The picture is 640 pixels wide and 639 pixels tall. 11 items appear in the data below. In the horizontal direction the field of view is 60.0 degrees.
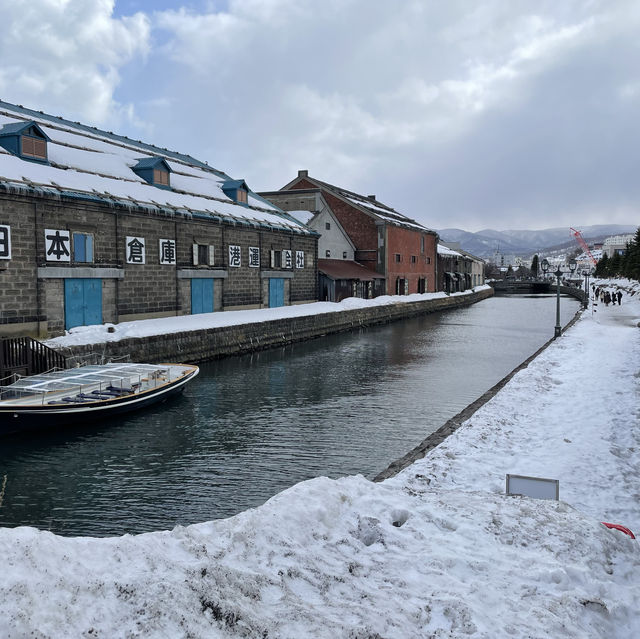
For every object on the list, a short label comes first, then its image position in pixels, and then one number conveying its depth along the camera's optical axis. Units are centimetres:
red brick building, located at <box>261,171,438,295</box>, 5322
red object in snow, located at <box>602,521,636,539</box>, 665
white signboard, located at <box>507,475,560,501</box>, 744
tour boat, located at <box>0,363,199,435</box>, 1386
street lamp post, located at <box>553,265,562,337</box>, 2981
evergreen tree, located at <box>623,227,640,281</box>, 6728
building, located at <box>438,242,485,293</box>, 7481
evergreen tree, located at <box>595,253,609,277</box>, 12769
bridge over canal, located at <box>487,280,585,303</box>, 11300
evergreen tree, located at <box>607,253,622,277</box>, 10721
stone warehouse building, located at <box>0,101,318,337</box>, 2156
